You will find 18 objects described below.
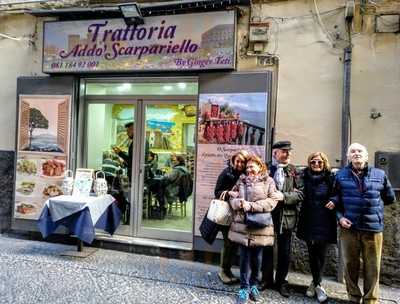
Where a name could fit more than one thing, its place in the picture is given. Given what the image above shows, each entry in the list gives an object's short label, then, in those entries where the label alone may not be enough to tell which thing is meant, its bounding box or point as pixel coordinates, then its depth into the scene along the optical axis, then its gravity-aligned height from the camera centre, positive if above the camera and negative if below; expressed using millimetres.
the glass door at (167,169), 6188 -244
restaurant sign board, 5570 +1565
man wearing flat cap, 4500 -646
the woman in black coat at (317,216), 4398 -632
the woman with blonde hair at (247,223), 4340 -706
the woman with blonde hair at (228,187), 4723 -375
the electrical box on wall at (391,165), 4969 -54
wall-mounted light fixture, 5691 +1957
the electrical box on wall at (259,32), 5492 +1676
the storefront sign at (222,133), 5430 +304
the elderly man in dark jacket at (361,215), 4156 -570
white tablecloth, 5516 -763
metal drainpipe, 5148 +671
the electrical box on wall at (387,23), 5070 +1711
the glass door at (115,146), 6414 +80
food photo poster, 6293 -16
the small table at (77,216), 5477 -899
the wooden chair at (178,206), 6256 -811
